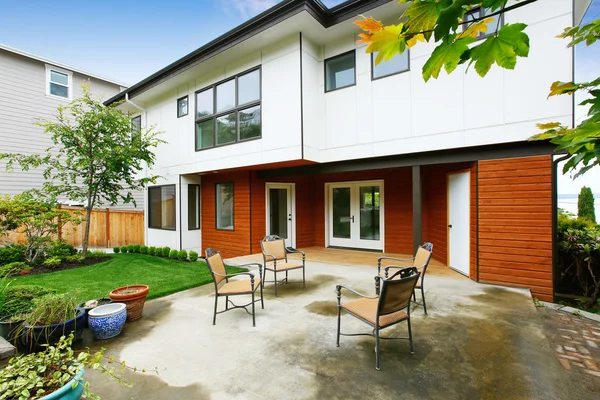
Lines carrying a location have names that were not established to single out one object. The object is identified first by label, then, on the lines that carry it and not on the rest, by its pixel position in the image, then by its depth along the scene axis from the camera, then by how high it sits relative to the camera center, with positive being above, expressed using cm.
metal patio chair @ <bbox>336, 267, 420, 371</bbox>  242 -104
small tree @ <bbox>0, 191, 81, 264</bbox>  641 -42
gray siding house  1006 +395
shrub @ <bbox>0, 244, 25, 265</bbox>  671 -131
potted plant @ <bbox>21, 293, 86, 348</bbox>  274 -125
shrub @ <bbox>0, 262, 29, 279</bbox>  593 -150
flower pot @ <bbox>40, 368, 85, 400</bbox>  154 -112
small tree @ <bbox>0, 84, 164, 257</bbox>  723 +138
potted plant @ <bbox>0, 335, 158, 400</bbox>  154 -108
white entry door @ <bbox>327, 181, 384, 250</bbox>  834 -49
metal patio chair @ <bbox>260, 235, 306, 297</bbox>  509 -95
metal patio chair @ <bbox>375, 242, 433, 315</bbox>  358 -82
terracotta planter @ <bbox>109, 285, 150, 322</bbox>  348 -126
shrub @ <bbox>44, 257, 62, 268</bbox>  660 -147
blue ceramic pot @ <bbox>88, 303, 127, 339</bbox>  306 -137
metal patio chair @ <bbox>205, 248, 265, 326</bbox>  350 -116
